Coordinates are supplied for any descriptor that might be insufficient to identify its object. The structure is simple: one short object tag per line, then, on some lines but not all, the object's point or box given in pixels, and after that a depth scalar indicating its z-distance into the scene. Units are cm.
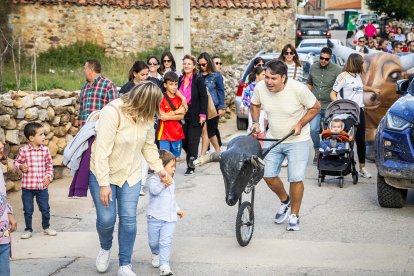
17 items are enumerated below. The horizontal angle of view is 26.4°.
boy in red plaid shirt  912
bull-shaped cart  840
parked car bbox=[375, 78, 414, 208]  1018
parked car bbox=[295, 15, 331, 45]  4775
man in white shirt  920
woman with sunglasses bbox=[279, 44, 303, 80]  1452
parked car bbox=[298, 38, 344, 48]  3478
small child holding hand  780
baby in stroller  1215
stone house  2919
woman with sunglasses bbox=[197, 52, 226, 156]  1372
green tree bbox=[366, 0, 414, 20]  5203
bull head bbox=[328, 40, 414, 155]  1401
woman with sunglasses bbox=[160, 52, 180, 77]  1359
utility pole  1758
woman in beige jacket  739
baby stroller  1208
